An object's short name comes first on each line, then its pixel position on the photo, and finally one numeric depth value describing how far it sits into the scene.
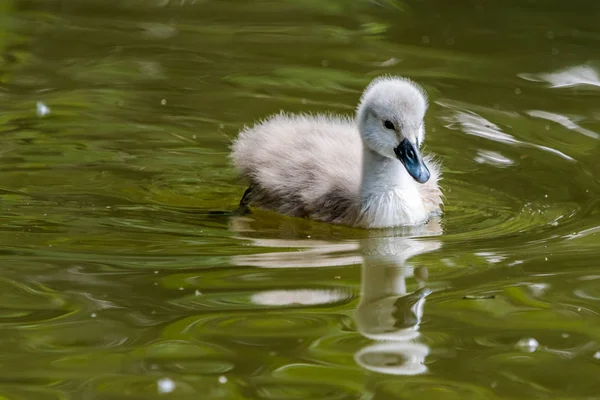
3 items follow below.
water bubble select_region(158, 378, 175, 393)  7.21
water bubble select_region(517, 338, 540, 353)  7.94
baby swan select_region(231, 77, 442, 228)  11.24
